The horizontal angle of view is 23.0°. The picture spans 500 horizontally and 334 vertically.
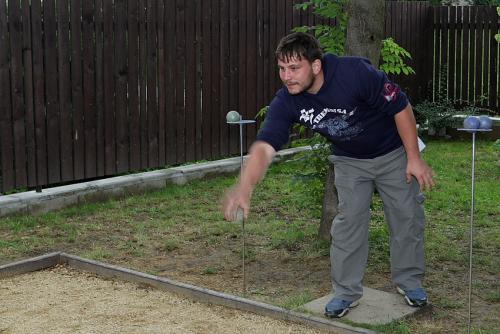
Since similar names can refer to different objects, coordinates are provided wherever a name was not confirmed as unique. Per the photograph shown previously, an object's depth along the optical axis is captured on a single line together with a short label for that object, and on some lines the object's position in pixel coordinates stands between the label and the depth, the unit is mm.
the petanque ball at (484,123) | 6533
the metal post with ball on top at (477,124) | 6479
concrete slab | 7173
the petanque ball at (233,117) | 7820
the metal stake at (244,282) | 8028
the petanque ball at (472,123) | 6503
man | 6738
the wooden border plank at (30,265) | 8966
